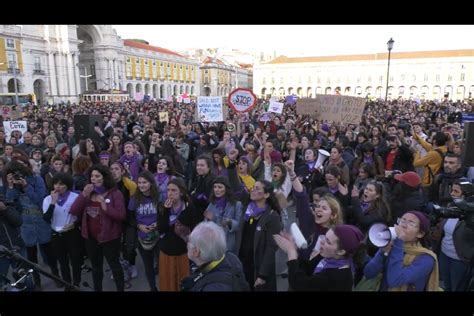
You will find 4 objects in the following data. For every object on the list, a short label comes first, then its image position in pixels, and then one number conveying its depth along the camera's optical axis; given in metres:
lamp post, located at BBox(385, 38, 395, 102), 16.12
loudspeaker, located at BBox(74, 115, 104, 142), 7.77
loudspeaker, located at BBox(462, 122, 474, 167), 4.34
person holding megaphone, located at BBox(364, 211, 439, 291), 2.36
